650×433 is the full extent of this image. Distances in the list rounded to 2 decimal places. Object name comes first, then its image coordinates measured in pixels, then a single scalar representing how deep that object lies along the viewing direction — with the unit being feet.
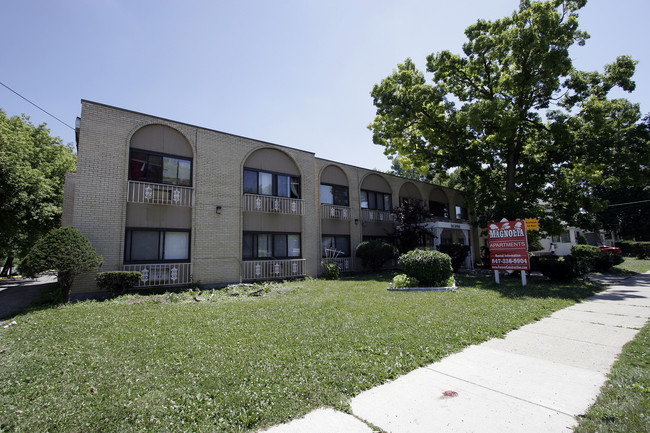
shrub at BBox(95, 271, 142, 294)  31.65
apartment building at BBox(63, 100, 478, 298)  34.91
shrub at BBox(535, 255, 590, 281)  42.29
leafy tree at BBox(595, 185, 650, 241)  117.55
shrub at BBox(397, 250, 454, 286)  37.29
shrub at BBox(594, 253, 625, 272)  58.90
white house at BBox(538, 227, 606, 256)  110.42
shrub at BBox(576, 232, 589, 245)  116.31
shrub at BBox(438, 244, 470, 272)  59.82
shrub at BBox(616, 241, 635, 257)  107.65
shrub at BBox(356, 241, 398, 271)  54.39
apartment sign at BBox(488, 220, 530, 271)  39.75
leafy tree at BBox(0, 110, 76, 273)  47.03
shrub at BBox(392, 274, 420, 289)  37.04
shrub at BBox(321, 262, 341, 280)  50.06
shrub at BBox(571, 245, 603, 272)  46.25
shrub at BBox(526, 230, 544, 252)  61.05
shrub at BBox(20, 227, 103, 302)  26.27
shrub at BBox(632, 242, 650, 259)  99.45
